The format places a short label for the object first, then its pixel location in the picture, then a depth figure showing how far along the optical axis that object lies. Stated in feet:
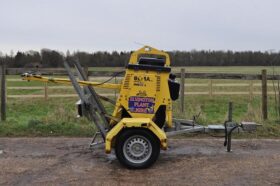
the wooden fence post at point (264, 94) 34.83
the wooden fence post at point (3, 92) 34.47
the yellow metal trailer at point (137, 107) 20.65
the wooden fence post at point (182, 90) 35.73
